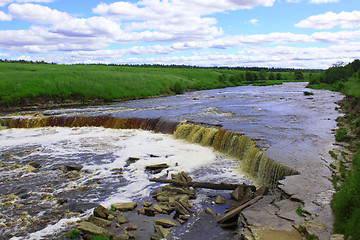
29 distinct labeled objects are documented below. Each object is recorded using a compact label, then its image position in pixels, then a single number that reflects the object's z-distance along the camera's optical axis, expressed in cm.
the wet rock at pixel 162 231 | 954
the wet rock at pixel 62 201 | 1217
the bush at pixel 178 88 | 6143
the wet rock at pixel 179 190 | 1261
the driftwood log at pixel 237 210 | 1019
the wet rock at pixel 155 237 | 933
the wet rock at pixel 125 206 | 1145
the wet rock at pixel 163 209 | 1120
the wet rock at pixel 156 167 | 1630
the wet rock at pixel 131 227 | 996
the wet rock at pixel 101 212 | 1065
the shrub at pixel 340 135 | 1735
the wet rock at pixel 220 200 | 1177
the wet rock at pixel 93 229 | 931
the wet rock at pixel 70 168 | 1639
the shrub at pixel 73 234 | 949
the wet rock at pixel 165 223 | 1018
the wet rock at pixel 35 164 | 1702
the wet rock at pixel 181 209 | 1103
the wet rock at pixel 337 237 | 715
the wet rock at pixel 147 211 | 1111
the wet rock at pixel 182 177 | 1397
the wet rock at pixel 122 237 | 926
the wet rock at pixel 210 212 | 1091
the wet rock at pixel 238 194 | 1192
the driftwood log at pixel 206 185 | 1316
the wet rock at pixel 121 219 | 1041
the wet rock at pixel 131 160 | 1771
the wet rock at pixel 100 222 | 1015
